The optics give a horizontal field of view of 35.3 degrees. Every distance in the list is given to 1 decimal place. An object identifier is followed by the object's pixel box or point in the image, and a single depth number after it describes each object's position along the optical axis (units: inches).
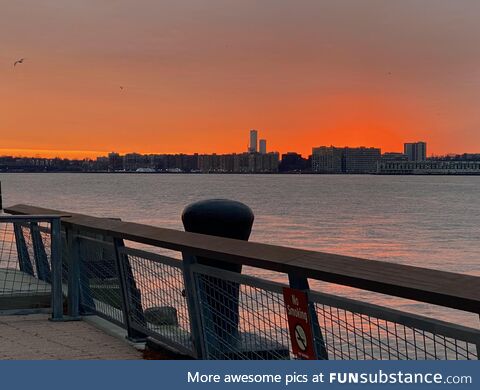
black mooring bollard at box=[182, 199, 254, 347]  296.5
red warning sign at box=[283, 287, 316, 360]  185.5
